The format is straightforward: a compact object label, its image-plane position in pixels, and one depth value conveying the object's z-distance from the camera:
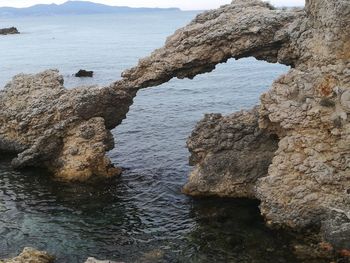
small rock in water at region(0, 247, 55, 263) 19.88
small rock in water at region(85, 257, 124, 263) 19.14
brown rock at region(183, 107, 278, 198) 27.83
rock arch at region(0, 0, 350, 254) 22.38
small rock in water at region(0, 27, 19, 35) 174.62
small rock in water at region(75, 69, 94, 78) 73.69
